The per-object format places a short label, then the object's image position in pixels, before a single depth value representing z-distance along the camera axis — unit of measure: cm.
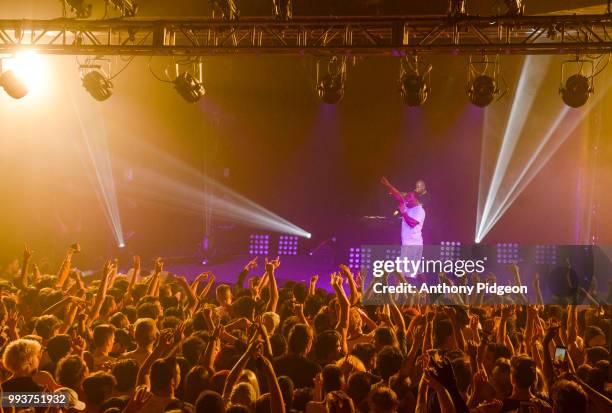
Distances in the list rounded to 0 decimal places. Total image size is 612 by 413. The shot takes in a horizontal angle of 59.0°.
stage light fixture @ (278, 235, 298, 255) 1238
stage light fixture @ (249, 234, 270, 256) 1247
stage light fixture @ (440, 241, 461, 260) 1189
